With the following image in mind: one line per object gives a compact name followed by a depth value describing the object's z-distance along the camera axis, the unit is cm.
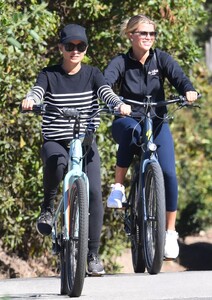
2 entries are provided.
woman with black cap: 1633
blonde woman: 1769
